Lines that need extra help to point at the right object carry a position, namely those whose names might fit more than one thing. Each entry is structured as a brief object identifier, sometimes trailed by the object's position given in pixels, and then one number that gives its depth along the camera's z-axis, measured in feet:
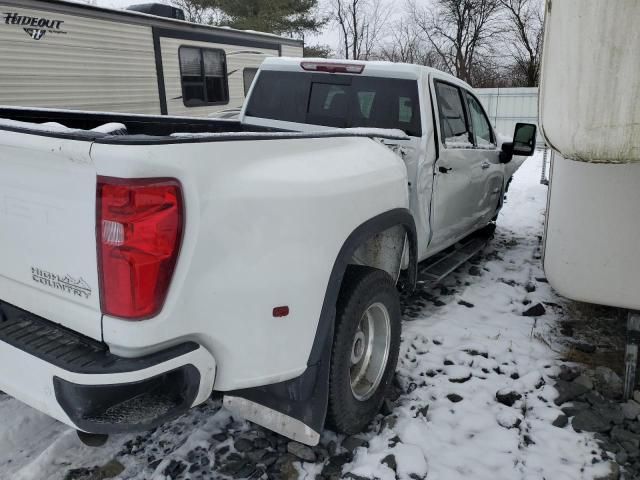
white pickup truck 5.49
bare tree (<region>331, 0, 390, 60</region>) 103.65
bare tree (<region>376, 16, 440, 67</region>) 100.83
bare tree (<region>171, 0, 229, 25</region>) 78.75
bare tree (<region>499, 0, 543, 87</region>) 87.35
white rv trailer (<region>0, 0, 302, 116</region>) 24.22
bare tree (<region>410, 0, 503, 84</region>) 94.94
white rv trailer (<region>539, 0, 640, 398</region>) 6.14
